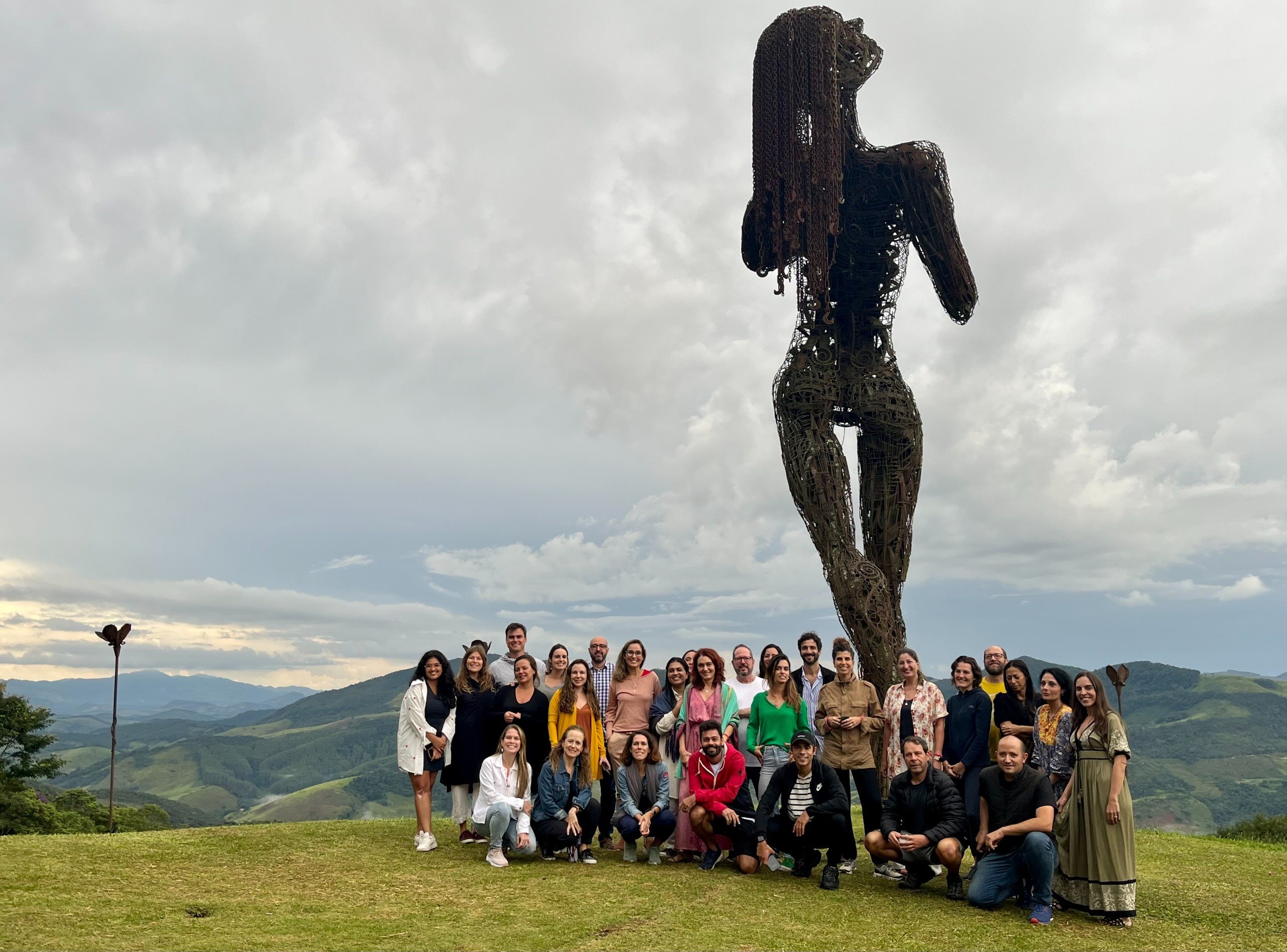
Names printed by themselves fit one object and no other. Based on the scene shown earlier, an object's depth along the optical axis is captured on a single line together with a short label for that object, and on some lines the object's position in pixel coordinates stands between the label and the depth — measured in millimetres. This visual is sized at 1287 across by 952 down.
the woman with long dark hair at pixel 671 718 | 7629
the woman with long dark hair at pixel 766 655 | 7504
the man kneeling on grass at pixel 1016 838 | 6223
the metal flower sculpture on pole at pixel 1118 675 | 15338
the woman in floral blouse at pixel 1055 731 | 6781
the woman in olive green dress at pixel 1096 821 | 6234
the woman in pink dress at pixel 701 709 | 7441
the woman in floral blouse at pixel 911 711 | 7363
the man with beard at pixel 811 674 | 8008
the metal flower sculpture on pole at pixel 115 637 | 12391
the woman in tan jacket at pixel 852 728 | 7387
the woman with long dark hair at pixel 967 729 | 7148
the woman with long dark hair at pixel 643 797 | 7348
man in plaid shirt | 8109
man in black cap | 6930
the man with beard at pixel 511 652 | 8297
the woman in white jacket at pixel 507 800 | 7242
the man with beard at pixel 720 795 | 7117
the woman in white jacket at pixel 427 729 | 7828
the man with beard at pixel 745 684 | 7676
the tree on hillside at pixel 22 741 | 27625
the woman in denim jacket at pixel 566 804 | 7324
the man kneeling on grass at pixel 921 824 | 6578
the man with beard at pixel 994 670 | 7754
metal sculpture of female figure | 12328
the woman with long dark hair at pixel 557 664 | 8133
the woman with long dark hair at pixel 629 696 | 7812
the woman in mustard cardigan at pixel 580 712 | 7641
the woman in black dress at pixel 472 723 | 8008
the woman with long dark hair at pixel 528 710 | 7910
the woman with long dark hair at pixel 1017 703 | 7312
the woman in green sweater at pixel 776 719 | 7383
